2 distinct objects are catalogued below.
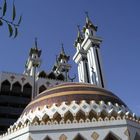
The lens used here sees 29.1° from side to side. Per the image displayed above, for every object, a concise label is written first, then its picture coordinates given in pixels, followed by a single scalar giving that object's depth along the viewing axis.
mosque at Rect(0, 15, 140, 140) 14.02
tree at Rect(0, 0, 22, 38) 2.97
